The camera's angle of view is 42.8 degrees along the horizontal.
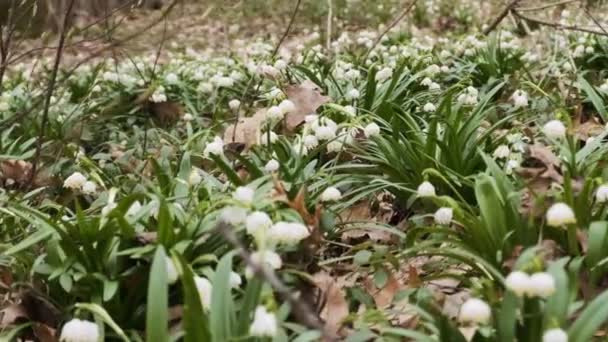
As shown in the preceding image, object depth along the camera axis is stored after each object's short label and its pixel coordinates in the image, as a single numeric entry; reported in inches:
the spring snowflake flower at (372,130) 125.1
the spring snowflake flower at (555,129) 99.3
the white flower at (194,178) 115.0
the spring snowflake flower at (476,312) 67.8
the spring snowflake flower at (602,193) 90.3
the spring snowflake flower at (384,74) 181.9
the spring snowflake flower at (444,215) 97.3
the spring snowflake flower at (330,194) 104.3
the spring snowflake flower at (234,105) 199.6
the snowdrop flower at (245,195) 86.5
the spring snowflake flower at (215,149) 119.3
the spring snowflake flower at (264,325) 64.8
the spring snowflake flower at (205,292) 79.7
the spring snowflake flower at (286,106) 121.6
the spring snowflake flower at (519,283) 65.9
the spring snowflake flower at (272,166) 114.0
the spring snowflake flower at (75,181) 112.7
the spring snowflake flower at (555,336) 62.0
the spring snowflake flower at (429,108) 160.1
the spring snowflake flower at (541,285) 65.1
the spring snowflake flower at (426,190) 101.0
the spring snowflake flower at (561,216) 78.0
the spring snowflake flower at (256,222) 78.5
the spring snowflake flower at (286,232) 79.3
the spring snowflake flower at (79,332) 72.6
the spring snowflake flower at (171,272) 82.6
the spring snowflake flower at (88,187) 116.3
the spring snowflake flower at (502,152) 121.4
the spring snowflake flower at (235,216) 88.9
